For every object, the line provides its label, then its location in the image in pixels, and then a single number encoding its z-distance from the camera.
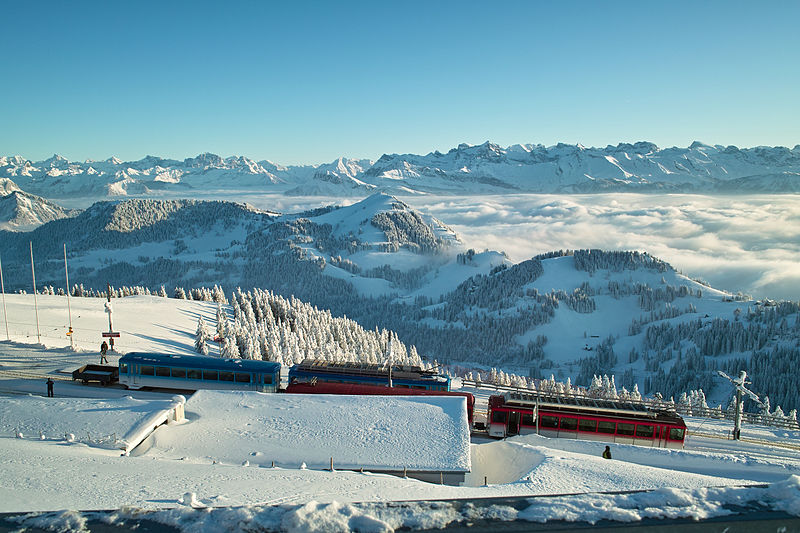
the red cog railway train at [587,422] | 27.14
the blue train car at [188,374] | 31.62
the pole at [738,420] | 32.81
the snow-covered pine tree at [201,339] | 57.62
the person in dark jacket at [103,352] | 35.38
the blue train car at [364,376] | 34.59
